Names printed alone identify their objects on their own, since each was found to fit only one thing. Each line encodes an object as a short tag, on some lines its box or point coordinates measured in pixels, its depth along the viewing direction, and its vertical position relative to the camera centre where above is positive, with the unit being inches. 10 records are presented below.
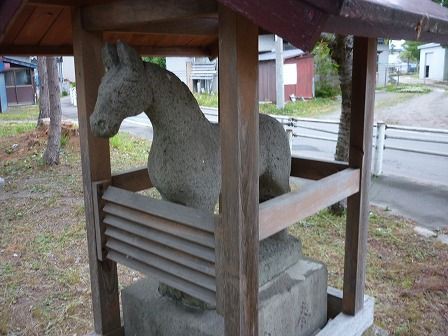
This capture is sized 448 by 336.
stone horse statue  73.9 -7.6
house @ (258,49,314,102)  836.0 +6.1
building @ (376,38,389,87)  1217.4 +30.5
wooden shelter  62.2 -14.3
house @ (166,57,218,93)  1023.0 +15.5
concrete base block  91.3 -49.0
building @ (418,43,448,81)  1326.3 +43.0
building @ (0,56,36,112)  950.4 +4.0
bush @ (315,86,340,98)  890.1 -27.9
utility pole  611.5 +17.1
